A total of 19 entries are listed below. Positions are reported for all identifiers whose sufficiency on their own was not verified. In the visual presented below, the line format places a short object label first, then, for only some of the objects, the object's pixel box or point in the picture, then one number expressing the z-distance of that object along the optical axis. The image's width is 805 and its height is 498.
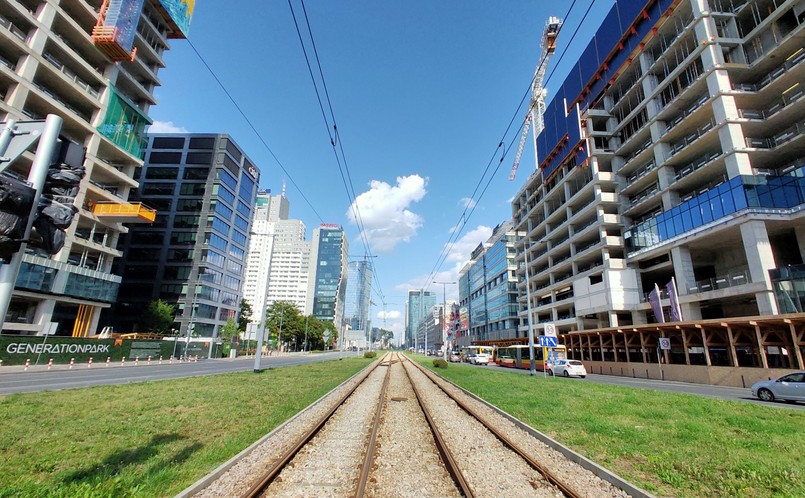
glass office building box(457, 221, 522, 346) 83.56
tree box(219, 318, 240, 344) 71.81
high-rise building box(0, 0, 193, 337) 37.75
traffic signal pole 3.54
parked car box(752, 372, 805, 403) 15.94
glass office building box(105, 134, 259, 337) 69.88
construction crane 77.62
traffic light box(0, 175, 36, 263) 3.41
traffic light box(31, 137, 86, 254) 3.90
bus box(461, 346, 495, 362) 64.75
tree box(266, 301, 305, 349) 96.81
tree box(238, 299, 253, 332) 92.70
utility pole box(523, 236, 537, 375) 29.13
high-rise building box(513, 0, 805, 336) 29.41
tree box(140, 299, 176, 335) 61.72
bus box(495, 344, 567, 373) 37.56
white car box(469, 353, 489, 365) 59.84
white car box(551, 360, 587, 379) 31.58
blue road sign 25.61
